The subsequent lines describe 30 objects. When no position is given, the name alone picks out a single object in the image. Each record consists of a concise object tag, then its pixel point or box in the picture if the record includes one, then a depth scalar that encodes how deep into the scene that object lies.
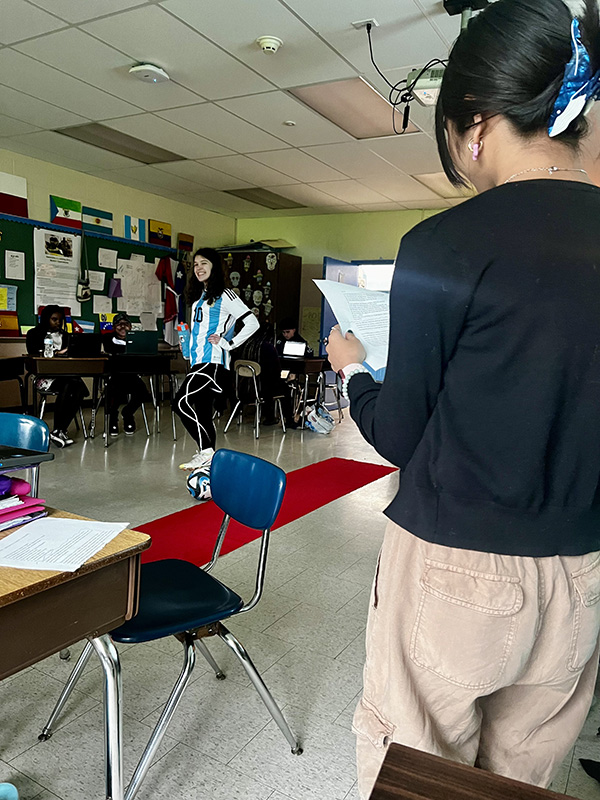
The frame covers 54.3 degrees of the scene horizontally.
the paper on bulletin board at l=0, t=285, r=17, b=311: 6.73
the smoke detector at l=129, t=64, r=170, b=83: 4.16
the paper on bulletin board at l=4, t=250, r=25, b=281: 6.71
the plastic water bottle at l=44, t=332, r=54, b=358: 5.79
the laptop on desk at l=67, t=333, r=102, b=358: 6.08
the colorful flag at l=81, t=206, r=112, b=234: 7.57
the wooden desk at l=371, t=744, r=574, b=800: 0.50
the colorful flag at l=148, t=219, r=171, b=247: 8.52
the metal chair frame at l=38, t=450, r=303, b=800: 1.43
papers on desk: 1.10
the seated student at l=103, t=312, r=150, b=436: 5.91
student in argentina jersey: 4.28
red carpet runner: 3.11
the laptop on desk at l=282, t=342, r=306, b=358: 7.27
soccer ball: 3.92
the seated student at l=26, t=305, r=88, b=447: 5.63
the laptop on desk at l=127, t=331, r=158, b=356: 6.57
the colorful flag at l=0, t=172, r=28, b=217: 6.61
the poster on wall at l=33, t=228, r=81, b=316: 7.07
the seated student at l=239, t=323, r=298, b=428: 6.79
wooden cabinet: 9.18
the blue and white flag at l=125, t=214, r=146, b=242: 8.17
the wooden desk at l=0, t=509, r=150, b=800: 1.02
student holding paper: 0.67
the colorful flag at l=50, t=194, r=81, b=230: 7.19
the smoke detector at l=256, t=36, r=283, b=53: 3.73
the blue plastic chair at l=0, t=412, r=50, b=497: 2.17
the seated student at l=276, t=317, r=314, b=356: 7.50
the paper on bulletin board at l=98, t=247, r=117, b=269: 7.80
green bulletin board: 6.68
